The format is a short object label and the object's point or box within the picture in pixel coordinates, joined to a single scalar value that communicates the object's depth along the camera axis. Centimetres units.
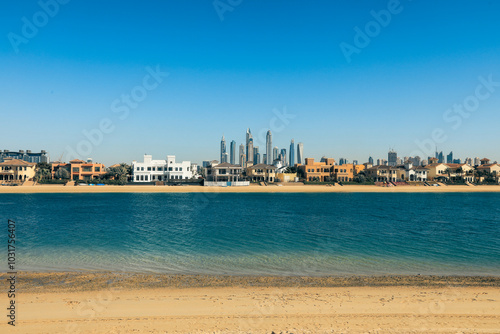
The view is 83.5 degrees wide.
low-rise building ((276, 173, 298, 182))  11004
